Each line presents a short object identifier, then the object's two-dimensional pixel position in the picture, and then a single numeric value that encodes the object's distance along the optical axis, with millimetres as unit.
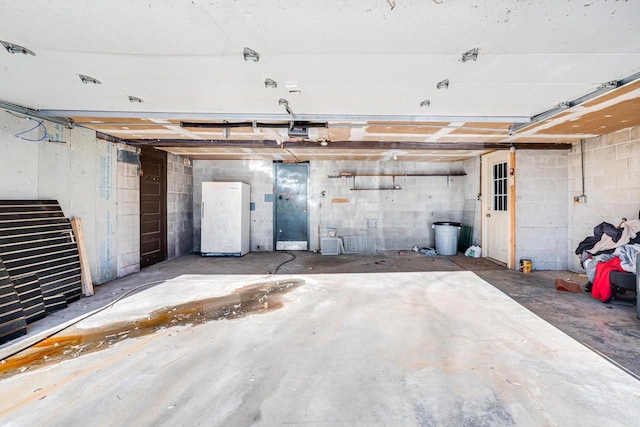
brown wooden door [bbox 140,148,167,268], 5195
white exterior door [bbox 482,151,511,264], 5430
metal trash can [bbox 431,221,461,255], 6496
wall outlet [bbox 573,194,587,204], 4742
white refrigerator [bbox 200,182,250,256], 6297
